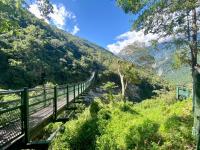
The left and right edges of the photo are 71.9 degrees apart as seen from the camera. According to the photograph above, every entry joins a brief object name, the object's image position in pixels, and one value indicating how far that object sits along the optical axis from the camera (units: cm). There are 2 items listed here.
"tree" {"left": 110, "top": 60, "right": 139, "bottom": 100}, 1838
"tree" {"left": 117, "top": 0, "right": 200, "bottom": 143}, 479
